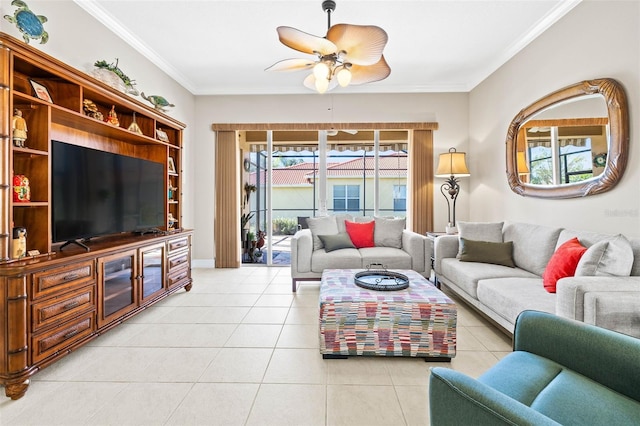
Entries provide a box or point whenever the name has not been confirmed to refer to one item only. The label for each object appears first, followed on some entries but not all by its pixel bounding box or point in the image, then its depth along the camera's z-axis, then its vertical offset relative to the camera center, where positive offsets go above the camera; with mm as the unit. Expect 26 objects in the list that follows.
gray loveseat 3631 -570
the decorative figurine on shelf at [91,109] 2518 +849
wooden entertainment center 1730 -303
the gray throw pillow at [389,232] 4105 -296
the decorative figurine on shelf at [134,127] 3002 +824
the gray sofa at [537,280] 1521 -482
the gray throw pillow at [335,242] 3867 -404
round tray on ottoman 2311 -577
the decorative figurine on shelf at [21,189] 1898 +134
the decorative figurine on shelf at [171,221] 3688 -132
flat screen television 2166 +149
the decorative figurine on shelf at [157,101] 3422 +1237
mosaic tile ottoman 2045 -793
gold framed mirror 2348 +639
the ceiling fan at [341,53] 2076 +1194
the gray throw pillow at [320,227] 4023 -227
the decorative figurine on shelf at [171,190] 3699 +250
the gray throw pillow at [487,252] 3025 -427
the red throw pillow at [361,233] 4070 -305
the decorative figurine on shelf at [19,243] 1808 -202
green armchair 763 -583
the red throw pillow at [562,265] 2164 -391
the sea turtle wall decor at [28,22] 1938 +1227
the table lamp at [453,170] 4227 +568
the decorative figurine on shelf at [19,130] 1860 +498
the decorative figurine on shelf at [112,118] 2762 +843
